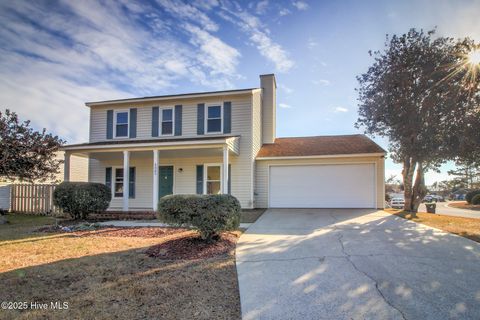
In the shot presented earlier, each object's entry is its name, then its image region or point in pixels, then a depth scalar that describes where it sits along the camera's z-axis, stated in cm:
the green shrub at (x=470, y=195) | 3256
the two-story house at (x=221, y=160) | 1426
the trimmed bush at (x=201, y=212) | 648
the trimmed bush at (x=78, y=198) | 1097
